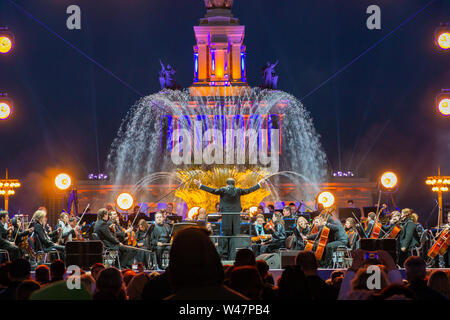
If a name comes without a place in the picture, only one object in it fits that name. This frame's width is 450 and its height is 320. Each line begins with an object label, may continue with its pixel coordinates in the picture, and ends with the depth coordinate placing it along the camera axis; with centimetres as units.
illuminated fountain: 4419
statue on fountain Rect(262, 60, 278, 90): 5438
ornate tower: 5538
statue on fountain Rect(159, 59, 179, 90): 5353
